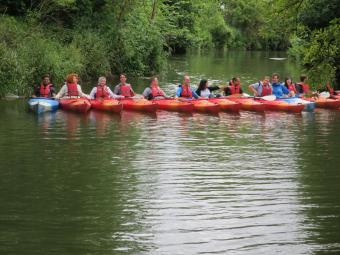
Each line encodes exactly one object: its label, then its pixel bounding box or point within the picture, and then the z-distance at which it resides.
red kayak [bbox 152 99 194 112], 19.72
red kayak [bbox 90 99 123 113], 19.06
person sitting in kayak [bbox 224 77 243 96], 21.36
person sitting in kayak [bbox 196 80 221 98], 21.22
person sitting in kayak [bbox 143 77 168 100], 20.53
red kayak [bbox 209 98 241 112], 20.02
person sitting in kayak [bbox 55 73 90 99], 19.80
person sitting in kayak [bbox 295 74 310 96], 22.55
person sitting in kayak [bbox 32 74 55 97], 19.89
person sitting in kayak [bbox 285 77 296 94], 22.12
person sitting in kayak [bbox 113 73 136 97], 20.45
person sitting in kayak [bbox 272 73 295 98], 21.81
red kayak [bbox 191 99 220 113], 19.69
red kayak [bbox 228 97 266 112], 20.25
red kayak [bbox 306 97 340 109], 21.50
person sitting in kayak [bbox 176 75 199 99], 20.59
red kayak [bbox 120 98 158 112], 19.52
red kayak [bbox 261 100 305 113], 20.30
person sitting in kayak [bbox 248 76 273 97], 21.50
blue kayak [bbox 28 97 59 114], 18.81
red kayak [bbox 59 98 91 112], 19.09
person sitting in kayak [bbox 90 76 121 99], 19.92
